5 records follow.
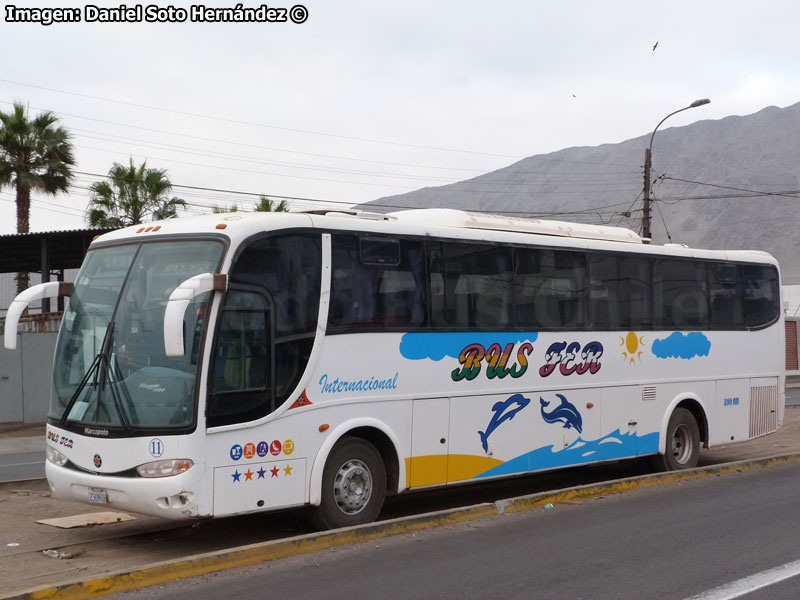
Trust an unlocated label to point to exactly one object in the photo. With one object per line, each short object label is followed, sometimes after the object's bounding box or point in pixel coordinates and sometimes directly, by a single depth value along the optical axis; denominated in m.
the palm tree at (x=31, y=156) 33.16
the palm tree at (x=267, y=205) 34.94
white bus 8.52
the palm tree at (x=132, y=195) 35.81
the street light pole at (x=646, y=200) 32.31
